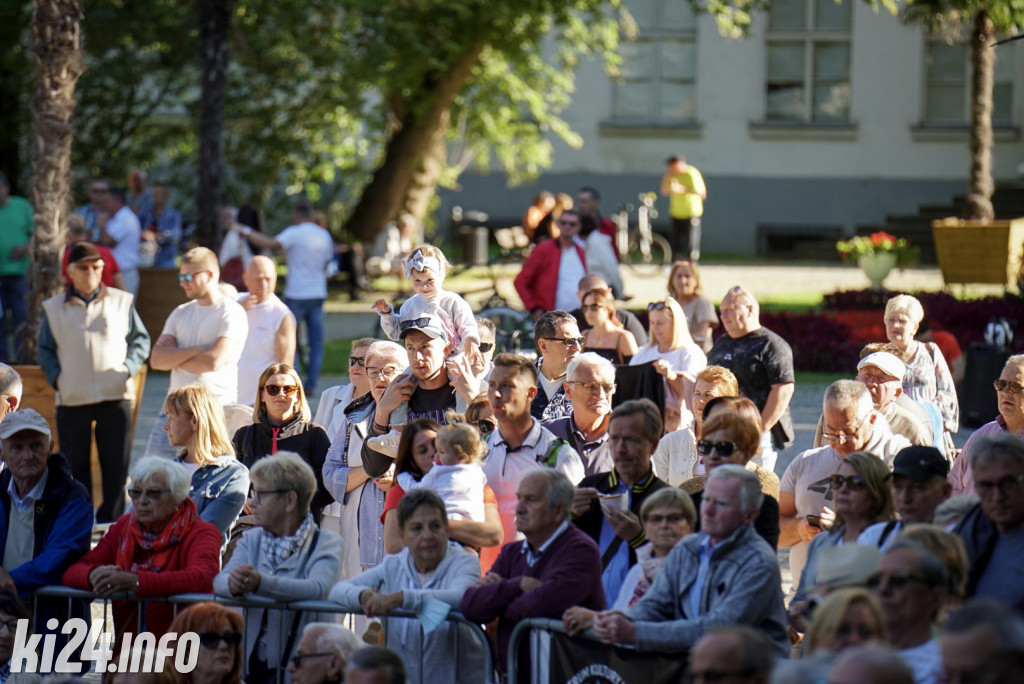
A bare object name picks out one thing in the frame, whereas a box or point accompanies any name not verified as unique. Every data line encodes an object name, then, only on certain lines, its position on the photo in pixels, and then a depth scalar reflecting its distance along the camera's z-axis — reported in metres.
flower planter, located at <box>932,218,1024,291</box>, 41.97
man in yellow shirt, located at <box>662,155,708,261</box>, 47.91
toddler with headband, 16.67
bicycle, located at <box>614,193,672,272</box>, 52.25
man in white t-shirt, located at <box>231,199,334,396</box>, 28.66
